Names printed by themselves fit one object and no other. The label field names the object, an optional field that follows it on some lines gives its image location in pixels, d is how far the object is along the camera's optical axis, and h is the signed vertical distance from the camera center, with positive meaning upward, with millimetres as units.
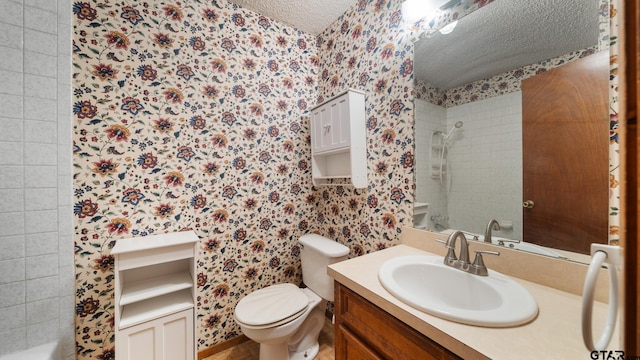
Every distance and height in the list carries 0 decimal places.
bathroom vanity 672 -537
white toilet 1219 -744
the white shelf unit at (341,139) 1490 +299
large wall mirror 782 +299
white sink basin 638 -385
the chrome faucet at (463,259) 880 -323
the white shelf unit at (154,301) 1124 -683
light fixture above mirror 1161 +919
